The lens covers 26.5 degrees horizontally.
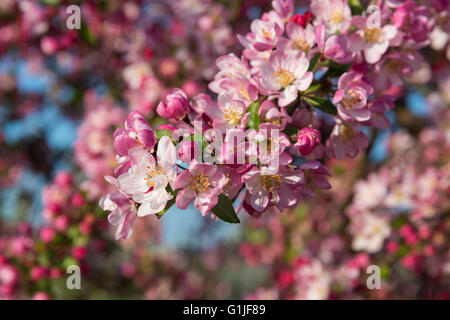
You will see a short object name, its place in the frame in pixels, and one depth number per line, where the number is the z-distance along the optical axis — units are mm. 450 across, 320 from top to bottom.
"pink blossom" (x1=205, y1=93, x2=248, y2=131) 569
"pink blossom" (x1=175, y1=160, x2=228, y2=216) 551
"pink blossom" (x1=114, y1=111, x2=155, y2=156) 558
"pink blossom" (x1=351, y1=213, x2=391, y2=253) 947
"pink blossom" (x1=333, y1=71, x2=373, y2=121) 598
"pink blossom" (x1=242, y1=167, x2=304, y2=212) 565
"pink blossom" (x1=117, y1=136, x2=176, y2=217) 553
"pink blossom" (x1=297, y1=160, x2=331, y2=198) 585
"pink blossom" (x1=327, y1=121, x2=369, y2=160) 624
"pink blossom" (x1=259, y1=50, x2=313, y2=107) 583
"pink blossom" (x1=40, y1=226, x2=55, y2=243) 856
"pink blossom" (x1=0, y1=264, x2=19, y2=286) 812
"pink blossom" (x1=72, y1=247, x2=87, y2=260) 840
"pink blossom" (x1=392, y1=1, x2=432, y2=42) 629
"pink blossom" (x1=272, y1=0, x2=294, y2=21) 638
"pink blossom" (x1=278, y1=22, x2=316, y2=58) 610
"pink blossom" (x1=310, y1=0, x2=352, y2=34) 625
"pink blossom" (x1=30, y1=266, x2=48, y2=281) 797
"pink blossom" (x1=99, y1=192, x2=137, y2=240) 570
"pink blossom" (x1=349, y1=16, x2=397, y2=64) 620
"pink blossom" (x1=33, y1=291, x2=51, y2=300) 770
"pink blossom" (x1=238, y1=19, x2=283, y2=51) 603
